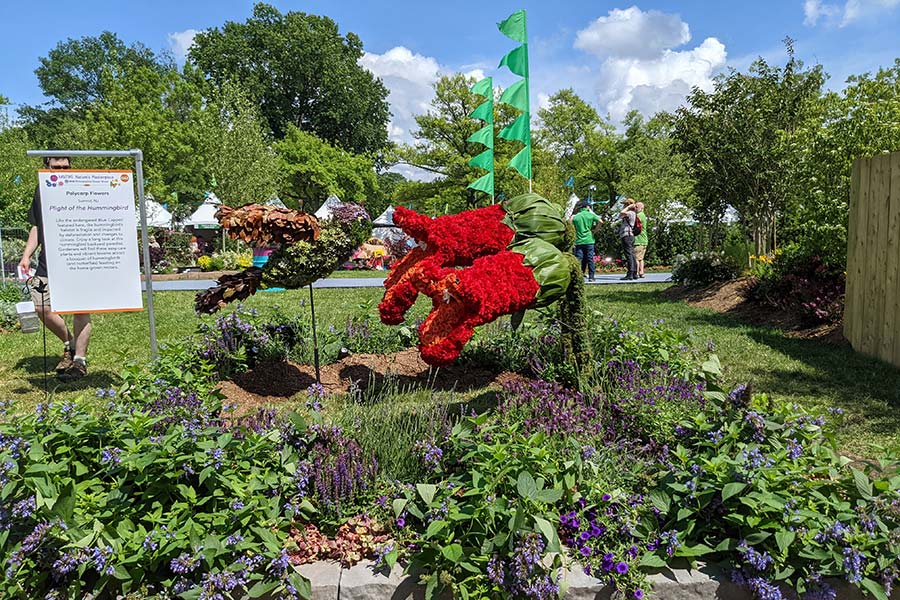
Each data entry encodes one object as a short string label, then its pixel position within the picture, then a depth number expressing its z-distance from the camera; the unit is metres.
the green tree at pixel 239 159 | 23.95
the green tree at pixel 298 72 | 47.66
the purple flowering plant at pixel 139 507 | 2.24
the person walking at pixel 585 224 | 14.06
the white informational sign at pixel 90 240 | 4.76
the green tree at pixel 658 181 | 23.45
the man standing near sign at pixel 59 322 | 5.65
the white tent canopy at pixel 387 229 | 30.78
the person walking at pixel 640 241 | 15.59
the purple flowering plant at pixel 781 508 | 2.21
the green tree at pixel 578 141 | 34.47
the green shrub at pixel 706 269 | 12.05
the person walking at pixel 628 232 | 15.31
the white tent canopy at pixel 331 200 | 28.05
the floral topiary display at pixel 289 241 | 4.34
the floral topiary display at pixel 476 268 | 3.17
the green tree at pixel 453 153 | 26.33
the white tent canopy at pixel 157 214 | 28.51
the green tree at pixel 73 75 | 55.94
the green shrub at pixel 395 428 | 2.98
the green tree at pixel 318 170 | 41.91
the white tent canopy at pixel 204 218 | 28.16
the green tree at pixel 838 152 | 7.30
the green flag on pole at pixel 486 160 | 5.23
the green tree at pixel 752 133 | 11.05
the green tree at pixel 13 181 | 23.62
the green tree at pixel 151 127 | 29.14
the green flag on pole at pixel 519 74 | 4.59
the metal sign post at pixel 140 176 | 4.69
